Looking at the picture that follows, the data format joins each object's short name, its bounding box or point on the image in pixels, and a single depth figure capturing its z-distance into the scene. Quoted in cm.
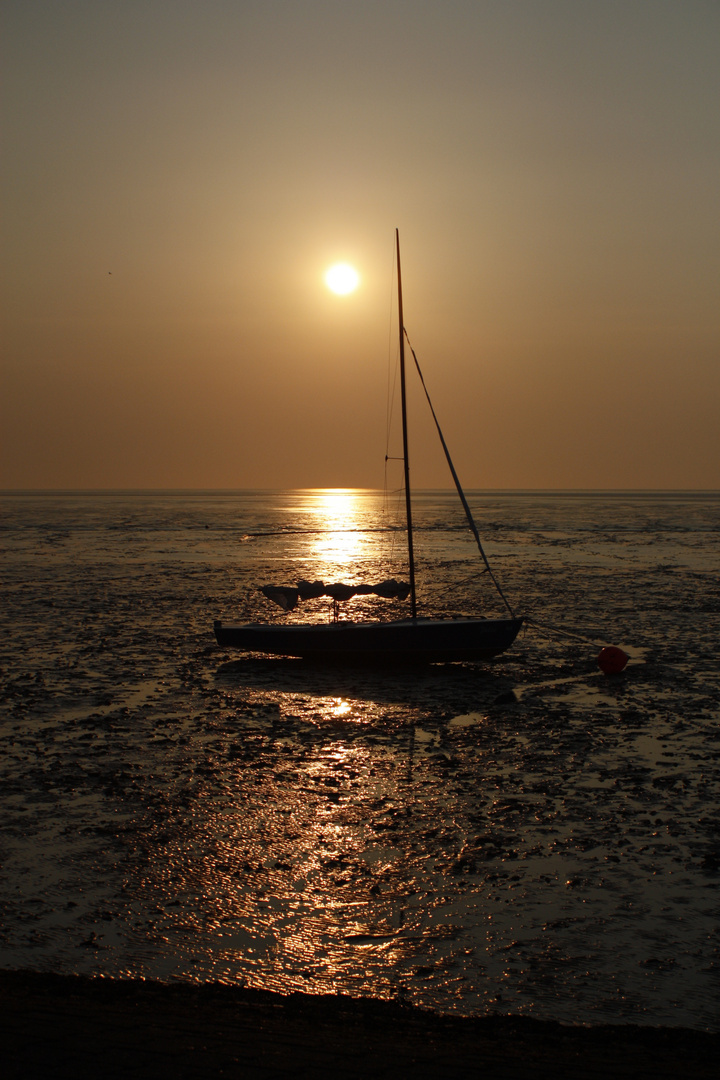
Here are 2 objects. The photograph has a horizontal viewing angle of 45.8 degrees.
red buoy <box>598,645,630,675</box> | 2205
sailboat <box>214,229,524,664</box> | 2317
